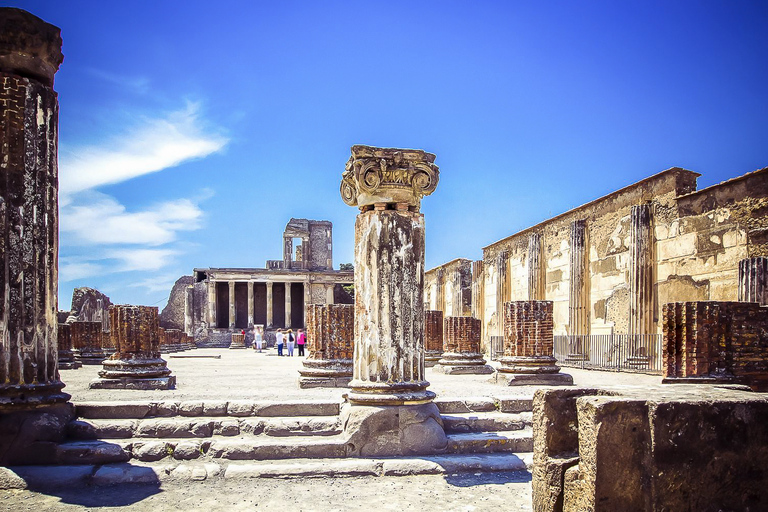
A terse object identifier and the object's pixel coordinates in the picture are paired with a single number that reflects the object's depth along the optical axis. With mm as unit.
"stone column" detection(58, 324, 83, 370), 15234
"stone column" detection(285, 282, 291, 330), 48906
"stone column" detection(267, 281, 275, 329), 47875
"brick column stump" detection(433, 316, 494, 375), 13992
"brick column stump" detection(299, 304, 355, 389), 10531
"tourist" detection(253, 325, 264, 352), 32750
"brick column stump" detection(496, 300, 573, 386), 10664
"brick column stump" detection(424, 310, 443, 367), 16391
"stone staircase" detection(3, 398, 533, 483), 6008
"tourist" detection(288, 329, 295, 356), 25344
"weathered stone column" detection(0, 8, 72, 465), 6035
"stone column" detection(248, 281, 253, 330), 47075
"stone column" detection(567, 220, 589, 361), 19344
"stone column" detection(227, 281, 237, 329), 47619
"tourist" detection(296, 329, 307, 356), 23875
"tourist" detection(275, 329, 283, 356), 26172
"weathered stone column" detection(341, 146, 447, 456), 6535
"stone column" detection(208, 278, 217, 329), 47406
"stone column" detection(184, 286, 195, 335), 48469
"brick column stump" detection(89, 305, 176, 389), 9852
